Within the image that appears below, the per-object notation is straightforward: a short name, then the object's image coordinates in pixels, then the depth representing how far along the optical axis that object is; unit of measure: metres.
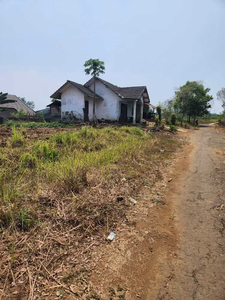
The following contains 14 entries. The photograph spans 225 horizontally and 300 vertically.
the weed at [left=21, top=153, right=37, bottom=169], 4.41
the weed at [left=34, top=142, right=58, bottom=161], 5.07
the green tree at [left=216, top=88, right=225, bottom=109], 36.20
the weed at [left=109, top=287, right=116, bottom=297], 1.79
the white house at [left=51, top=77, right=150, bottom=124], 19.77
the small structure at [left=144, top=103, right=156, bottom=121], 29.38
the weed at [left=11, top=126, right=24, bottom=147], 5.85
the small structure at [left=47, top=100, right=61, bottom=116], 26.31
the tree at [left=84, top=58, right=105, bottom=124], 16.84
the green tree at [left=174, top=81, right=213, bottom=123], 30.62
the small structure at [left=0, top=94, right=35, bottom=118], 27.20
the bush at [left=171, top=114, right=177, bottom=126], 23.94
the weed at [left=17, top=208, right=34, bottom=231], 2.44
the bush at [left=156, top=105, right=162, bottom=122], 29.06
